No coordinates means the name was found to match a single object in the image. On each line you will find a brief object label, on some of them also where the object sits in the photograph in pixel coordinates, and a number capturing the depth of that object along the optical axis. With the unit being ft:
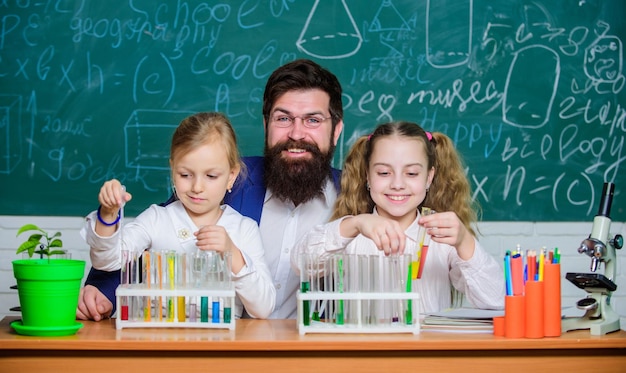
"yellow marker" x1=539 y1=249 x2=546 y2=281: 9.38
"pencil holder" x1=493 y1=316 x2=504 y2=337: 9.30
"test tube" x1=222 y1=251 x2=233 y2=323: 9.53
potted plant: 9.16
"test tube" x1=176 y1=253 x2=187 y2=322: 9.51
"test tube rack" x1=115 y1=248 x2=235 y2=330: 9.40
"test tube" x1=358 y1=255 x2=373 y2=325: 9.38
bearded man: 12.00
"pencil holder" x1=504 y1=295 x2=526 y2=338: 9.24
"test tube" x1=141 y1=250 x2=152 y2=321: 9.45
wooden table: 8.98
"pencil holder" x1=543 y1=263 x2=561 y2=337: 9.26
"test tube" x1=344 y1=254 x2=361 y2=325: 9.37
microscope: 9.50
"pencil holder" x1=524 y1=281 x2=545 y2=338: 9.22
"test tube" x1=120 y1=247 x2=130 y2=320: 9.54
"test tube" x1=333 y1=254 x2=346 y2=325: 9.36
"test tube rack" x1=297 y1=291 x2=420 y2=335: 9.30
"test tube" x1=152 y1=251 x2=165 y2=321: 9.50
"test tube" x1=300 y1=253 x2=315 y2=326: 9.39
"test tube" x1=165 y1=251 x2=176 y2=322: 9.49
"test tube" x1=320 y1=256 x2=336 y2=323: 9.39
